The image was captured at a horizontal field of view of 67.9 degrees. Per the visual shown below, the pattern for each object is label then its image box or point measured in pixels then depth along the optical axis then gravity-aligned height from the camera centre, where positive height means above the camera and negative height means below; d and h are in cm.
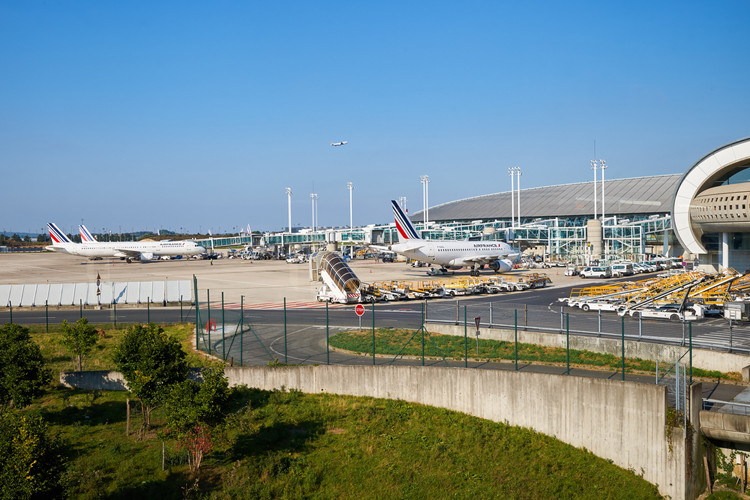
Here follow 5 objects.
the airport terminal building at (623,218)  5112 +231
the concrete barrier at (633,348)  2177 -502
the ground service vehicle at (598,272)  6631 -466
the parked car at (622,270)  6750 -452
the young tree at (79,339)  2578 -444
